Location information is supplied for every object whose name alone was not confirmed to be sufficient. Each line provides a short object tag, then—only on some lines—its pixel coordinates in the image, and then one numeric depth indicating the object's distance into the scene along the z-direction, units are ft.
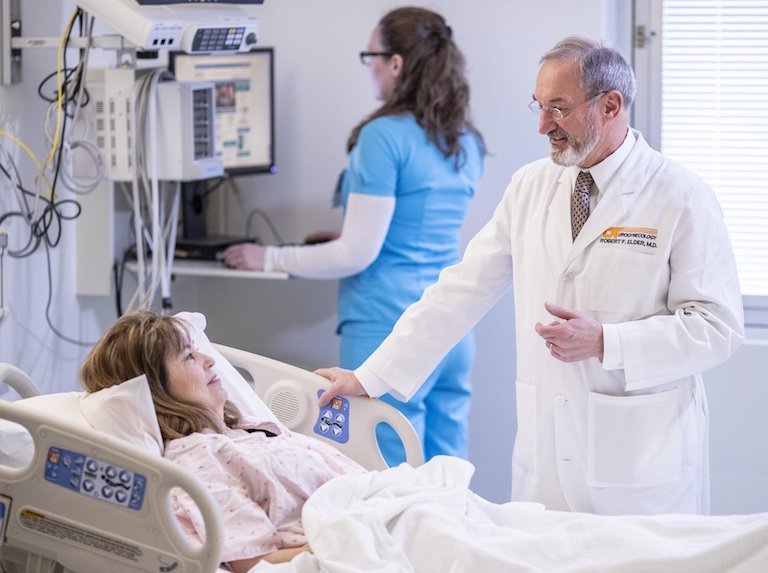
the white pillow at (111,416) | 10.13
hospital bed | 9.35
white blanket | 9.38
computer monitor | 15.45
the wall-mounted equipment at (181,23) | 12.78
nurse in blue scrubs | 14.07
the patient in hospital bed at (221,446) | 9.91
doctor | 10.73
